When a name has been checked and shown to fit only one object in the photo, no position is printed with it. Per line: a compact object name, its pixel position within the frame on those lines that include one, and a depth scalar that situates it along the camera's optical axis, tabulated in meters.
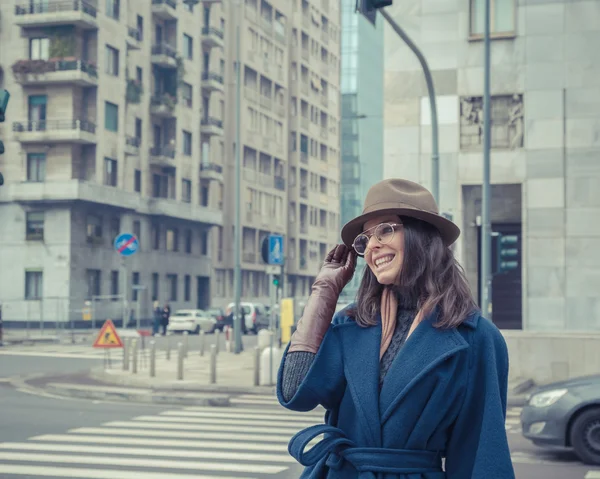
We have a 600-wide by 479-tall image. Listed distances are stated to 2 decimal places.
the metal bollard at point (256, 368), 19.25
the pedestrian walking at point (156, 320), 47.59
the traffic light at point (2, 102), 9.36
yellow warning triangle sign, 20.77
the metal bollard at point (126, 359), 23.06
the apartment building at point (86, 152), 51.59
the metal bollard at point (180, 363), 20.28
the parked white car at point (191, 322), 50.97
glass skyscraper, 119.62
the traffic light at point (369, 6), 12.31
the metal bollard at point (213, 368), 19.51
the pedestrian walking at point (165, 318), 47.01
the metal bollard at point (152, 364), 21.06
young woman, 2.96
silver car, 10.61
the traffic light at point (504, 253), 18.95
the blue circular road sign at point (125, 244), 28.55
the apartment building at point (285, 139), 75.69
